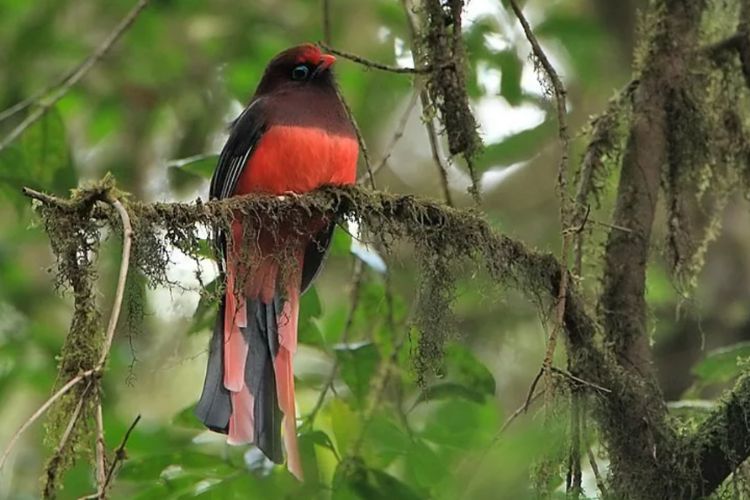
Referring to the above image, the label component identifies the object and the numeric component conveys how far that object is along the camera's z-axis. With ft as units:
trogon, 17.19
